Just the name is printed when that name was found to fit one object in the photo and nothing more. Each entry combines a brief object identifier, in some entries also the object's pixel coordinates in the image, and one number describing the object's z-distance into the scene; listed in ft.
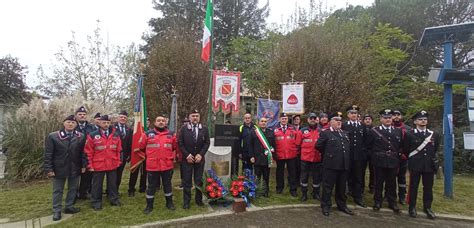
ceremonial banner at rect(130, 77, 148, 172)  20.12
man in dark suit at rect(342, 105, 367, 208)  19.90
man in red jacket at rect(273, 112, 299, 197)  21.34
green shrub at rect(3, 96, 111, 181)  26.05
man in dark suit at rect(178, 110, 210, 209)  18.02
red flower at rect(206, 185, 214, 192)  18.24
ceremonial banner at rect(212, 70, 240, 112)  24.35
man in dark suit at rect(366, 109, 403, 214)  18.37
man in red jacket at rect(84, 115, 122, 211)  17.57
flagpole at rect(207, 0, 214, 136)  23.95
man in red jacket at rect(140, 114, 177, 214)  17.34
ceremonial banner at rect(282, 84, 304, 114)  27.78
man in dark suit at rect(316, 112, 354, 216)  17.58
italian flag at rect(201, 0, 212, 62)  25.20
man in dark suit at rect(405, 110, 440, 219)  17.66
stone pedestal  20.71
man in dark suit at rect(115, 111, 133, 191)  20.72
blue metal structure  21.72
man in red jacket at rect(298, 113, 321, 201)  20.45
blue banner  29.60
